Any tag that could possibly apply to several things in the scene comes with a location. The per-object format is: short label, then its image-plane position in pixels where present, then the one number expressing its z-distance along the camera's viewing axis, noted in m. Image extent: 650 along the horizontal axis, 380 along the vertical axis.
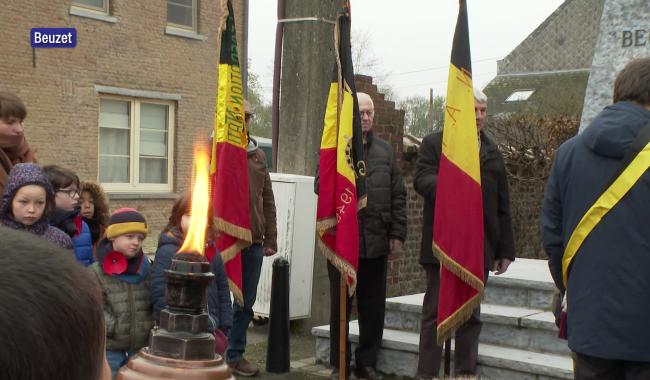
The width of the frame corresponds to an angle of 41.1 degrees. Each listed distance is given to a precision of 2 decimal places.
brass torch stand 1.16
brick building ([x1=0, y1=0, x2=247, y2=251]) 17.58
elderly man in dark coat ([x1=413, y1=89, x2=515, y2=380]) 5.94
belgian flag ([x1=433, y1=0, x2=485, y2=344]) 5.64
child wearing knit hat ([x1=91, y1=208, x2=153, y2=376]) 4.27
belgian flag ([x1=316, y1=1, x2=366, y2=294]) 6.18
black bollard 6.73
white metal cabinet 8.00
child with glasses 5.08
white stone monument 6.11
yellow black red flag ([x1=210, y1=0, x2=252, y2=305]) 6.27
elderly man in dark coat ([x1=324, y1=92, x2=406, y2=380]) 6.39
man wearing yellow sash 3.48
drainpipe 8.39
